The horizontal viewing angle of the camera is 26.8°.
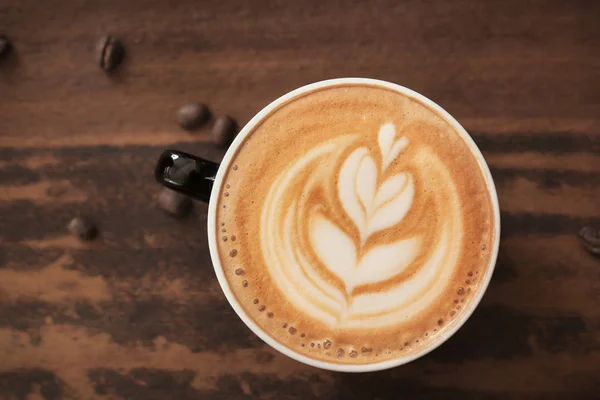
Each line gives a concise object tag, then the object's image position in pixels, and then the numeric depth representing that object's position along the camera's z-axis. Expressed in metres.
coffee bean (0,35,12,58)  0.54
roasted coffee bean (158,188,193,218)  0.52
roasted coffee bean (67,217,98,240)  0.53
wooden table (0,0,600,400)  0.52
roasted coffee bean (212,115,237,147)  0.52
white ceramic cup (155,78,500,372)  0.47
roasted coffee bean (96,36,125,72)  0.53
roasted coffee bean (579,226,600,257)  0.51
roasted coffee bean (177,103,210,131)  0.53
